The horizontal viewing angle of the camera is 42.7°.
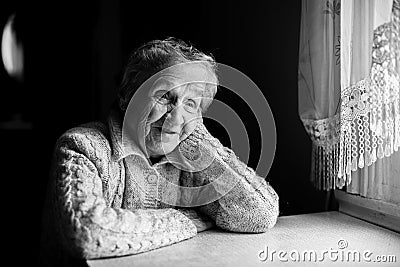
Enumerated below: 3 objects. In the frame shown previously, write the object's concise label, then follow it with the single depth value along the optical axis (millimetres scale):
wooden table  1112
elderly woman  1241
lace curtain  1227
